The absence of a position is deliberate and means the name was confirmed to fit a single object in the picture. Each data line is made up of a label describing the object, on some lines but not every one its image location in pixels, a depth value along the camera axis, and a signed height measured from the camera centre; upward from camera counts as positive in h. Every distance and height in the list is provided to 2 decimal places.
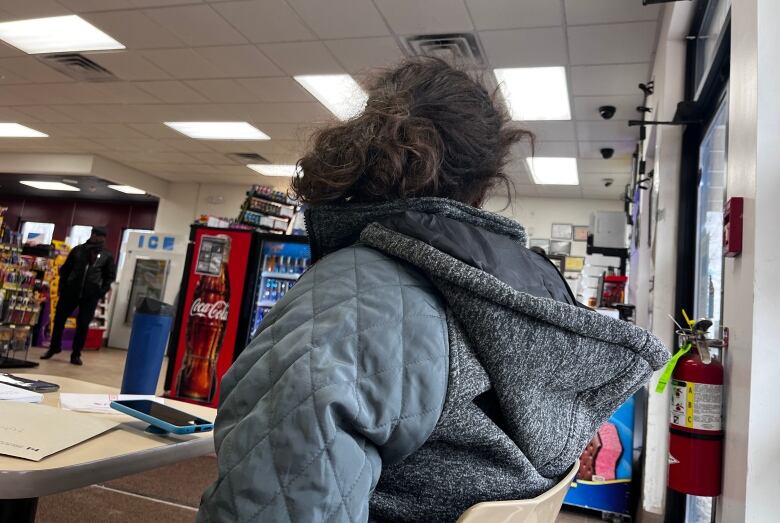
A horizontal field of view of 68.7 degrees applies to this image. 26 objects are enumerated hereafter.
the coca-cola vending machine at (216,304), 3.71 +0.03
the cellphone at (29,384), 1.21 -0.21
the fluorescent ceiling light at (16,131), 8.14 +2.19
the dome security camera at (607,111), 5.10 +2.21
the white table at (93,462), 0.71 -0.23
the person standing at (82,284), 6.12 +0.08
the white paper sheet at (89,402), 1.10 -0.22
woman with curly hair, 0.56 -0.01
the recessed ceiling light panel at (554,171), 6.88 +2.28
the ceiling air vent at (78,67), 5.40 +2.16
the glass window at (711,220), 2.23 +0.65
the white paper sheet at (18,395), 1.07 -0.21
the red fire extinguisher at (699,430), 1.37 -0.14
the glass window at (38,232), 12.64 +1.19
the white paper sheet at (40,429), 0.79 -0.21
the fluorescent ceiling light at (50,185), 11.12 +1.99
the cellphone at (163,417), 0.97 -0.20
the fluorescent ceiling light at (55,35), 4.79 +2.19
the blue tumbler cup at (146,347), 1.89 -0.16
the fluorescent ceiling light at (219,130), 7.00 +2.23
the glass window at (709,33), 2.29 +1.49
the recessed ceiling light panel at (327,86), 5.23 +2.21
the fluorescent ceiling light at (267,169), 8.70 +2.24
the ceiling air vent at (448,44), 4.18 +2.17
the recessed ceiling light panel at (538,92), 4.67 +2.24
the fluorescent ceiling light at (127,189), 10.47 +1.99
